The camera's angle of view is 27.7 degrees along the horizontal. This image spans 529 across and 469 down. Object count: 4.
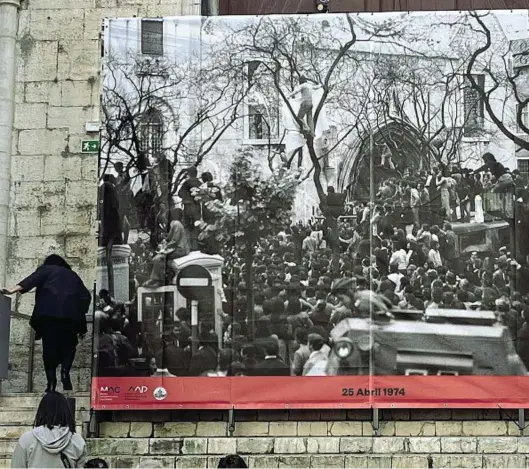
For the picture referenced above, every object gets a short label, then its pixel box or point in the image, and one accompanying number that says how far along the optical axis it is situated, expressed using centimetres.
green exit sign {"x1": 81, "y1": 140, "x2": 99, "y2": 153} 1156
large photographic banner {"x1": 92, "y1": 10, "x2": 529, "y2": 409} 998
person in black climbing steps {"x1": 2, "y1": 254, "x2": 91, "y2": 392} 997
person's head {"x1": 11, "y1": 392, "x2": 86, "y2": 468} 624
